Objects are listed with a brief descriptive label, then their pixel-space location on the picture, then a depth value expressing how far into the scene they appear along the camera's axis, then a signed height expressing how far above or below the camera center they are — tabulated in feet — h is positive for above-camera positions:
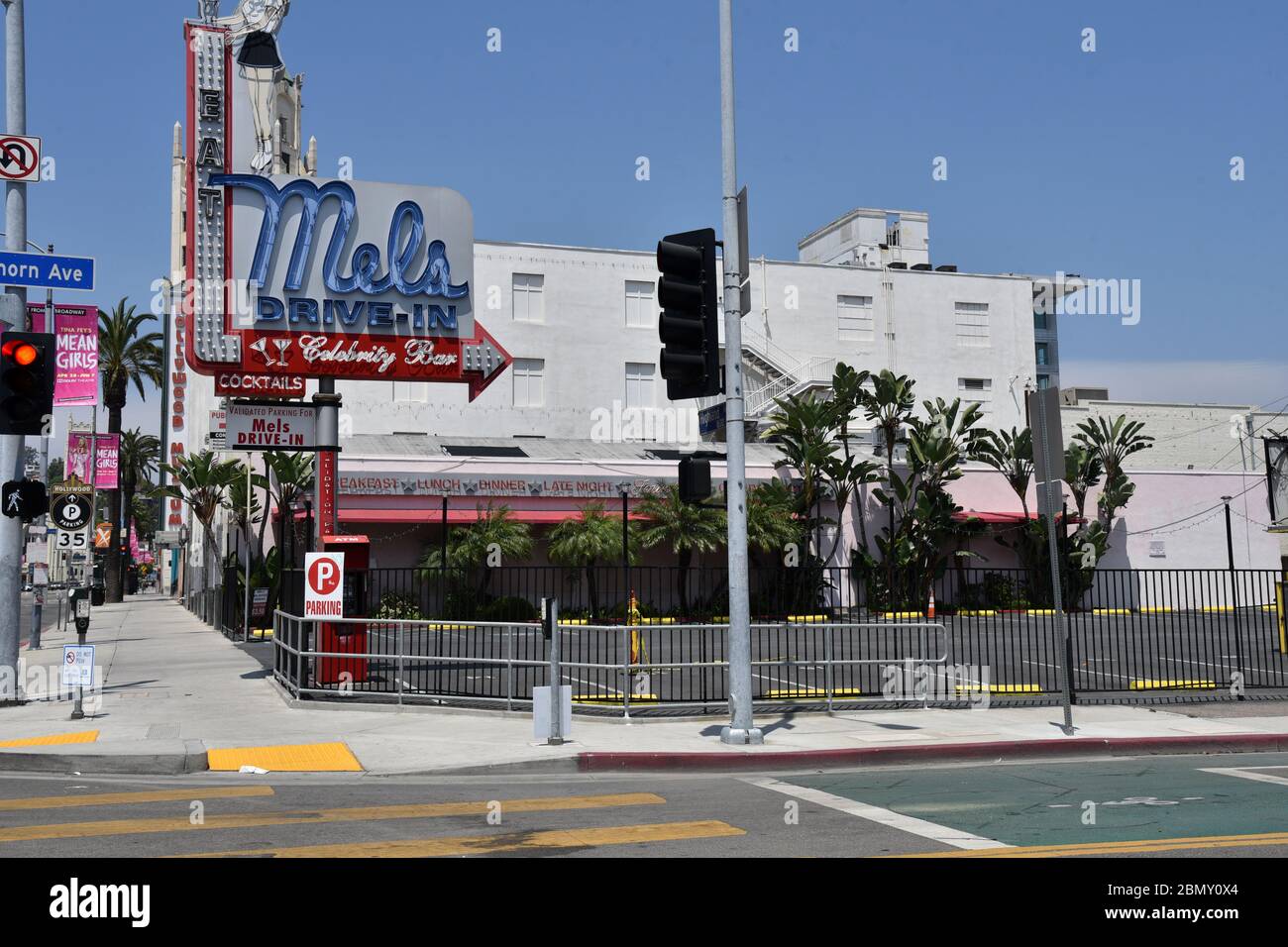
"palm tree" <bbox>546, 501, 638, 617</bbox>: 114.62 +4.45
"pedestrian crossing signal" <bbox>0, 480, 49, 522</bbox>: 51.96 +4.40
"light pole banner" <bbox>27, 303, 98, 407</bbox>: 90.74 +19.48
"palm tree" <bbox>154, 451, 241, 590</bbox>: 156.56 +15.22
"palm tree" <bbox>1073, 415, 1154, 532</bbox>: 140.36 +14.50
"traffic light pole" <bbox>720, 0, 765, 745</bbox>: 43.55 +2.54
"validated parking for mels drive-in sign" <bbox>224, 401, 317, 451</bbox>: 61.52 +8.68
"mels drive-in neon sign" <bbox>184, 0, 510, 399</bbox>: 66.59 +17.87
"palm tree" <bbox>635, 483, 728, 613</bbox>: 115.65 +5.77
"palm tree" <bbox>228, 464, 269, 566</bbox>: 139.85 +11.54
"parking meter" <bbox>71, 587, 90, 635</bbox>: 54.08 -0.25
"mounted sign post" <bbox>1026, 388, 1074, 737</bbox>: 46.19 +4.49
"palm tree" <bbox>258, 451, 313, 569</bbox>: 122.93 +12.37
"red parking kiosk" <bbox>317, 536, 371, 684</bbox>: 56.90 -1.68
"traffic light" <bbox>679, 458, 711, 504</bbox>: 41.73 +3.64
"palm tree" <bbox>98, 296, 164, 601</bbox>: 195.21 +39.75
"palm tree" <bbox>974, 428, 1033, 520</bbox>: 135.44 +13.86
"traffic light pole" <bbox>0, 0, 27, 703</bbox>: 55.26 +7.38
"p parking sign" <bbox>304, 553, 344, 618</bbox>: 55.52 +0.35
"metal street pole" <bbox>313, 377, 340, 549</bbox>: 62.75 +7.75
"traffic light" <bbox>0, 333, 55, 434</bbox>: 43.65 +7.75
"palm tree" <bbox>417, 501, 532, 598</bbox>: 111.86 +4.52
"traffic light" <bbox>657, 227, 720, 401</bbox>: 43.01 +9.73
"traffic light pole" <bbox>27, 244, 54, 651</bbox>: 96.63 +0.76
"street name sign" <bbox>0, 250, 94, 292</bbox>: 50.90 +13.97
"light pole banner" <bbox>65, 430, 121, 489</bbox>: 163.12 +19.22
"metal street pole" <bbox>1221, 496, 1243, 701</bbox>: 56.39 -2.49
